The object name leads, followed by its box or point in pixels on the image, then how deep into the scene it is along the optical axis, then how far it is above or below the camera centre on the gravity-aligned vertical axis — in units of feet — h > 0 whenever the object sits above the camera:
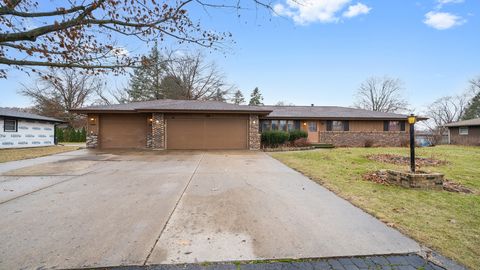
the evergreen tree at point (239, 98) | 131.23 +23.33
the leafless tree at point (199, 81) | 94.99 +23.91
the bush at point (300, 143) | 49.90 -1.38
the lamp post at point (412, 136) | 17.39 +0.02
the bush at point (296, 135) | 50.39 +0.38
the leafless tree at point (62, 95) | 96.43 +18.57
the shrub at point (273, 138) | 47.96 -0.25
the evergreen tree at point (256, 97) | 147.92 +26.04
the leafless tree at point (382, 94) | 127.34 +24.20
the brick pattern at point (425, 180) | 15.99 -3.09
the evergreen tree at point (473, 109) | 117.46 +14.07
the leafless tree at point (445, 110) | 127.65 +15.04
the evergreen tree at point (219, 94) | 99.45 +18.84
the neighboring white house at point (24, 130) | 49.44 +1.97
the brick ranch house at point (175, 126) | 44.62 +2.41
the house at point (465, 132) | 69.92 +1.24
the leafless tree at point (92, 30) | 9.61 +5.32
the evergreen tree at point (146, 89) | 100.17 +21.77
